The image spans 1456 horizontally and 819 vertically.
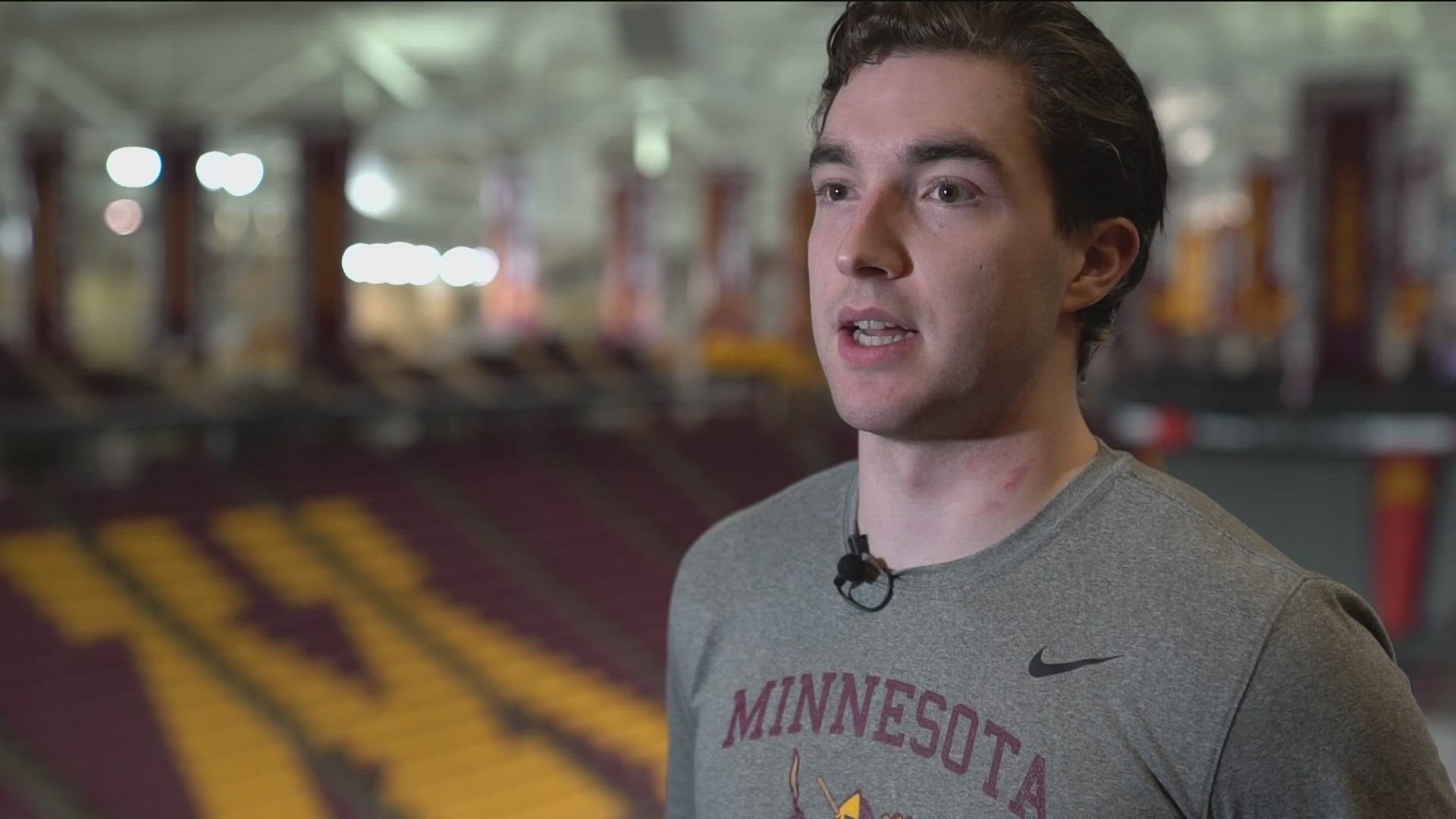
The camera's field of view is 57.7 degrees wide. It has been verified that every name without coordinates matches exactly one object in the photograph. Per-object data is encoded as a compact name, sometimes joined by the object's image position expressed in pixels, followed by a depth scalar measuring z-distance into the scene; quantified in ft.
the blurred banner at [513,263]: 55.36
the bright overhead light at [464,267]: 96.12
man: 3.27
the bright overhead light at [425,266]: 94.27
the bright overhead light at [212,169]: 47.34
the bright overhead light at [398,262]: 93.15
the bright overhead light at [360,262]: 90.38
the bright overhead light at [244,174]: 63.62
